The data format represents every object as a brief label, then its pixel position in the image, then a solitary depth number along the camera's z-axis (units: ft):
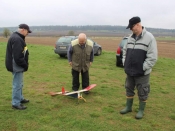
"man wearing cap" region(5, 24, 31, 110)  14.92
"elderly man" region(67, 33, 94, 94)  19.45
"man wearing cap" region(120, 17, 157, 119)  14.29
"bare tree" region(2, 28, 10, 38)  237.66
